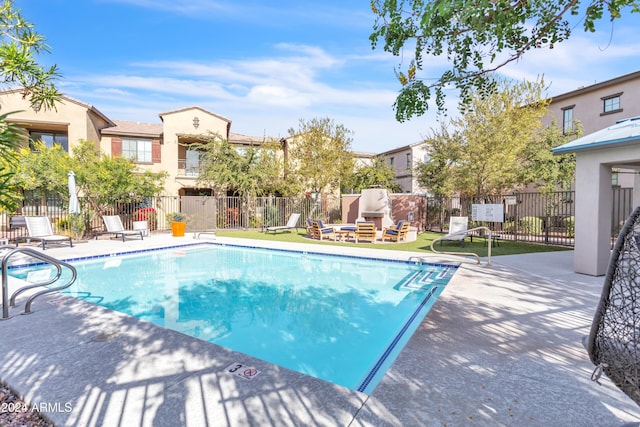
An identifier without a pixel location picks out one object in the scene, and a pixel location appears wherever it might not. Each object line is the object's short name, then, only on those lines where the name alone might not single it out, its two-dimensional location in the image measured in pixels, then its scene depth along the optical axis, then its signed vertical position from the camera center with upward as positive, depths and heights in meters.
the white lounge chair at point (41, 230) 12.21 -0.96
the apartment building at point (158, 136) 21.84 +4.85
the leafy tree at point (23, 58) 3.10 +1.47
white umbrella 13.44 +0.34
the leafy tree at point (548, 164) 18.92 +2.24
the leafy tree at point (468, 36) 4.01 +2.41
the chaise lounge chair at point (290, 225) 18.72 -1.22
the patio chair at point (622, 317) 1.68 -0.62
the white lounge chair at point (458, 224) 13.67 -0.88
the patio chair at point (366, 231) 15.06 -1.27
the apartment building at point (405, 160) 31.67 +4.43
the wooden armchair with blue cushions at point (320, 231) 16.20 -1.35
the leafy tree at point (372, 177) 27.50 +2.22
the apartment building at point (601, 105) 19.53 +6.38
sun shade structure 7.25 +0.21
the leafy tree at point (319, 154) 22.91 +3.50
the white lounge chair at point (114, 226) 15.05 -0.97
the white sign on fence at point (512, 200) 14.82 +0.12
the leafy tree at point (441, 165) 19.13 +2.55
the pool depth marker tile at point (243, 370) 3.09 -1.61
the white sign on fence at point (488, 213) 13.28 -0.41
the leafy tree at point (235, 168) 21.84 +2.47
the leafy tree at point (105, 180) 14.91 +1.22
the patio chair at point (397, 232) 15.29 -1.37
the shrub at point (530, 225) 17.45 -1.25
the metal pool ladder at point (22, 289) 4.57 -1.13
